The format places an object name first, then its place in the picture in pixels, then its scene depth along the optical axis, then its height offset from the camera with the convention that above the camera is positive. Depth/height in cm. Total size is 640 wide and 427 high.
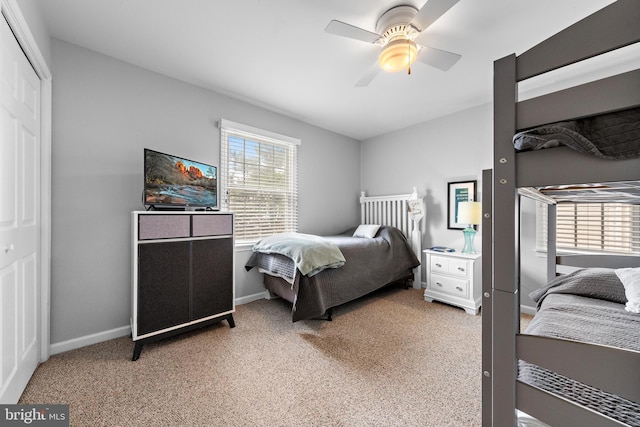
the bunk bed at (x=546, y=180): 55 +9
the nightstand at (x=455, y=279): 275 -76
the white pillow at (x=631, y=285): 127 -39
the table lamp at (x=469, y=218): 285 -5
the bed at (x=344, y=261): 229 -52
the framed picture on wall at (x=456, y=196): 315 +23
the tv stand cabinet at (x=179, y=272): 187 -50
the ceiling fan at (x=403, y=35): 153 +121
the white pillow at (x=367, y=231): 347 -25
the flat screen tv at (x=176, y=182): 198 +27
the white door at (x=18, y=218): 126 -4
